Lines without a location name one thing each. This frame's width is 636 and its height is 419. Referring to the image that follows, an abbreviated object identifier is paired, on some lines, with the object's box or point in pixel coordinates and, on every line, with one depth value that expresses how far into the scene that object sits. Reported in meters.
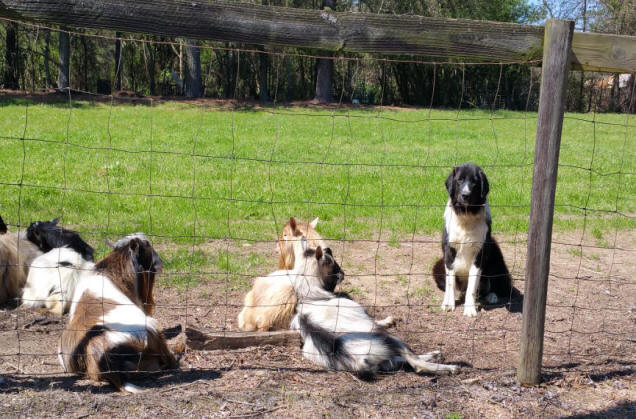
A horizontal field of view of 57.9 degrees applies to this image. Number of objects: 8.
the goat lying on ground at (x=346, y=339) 4.34
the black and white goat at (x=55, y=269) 5.57
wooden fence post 3.95
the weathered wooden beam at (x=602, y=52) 4.07
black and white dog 5.75
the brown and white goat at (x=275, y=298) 5.14
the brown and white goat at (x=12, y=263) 5.76
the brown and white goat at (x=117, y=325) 3.94
